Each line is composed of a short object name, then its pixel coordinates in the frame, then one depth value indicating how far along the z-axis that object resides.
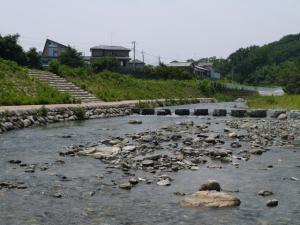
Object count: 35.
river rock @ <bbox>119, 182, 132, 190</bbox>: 11.31
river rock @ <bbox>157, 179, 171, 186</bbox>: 11.73
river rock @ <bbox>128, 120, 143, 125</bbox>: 29.70
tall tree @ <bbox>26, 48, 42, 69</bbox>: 50.47
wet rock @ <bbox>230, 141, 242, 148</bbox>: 18.22
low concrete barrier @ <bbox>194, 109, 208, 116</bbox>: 38.42
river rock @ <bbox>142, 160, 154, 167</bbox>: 13.92
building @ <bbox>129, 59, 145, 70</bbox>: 106.71
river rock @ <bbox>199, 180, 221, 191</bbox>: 10.89
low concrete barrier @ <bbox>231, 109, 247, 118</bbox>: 36.84
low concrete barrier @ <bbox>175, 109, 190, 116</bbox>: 38.55
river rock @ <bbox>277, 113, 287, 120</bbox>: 32.90
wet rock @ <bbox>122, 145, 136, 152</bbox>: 16.53
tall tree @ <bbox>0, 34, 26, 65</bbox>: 50.03
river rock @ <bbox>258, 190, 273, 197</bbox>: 10.84
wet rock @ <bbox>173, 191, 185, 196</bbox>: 10.83
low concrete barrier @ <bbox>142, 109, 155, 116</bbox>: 39.04
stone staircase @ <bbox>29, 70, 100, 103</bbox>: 41.97
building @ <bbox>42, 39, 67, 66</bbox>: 93.06
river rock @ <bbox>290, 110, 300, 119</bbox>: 33.83
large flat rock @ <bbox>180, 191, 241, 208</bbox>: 9.83
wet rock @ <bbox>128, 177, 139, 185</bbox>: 11.75
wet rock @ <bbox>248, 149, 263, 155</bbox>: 16.61
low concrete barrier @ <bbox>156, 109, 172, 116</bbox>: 37.72
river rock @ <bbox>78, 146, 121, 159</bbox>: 15.70
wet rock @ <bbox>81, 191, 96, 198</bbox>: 10.59
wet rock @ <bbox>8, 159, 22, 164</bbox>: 14.44
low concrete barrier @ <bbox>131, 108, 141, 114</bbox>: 40.94
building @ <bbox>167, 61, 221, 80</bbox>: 114.54
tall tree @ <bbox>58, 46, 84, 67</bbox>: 68.88
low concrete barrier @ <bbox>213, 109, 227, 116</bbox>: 37.72
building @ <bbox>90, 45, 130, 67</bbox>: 96.75
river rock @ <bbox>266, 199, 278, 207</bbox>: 9.94
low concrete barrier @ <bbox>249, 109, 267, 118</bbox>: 35.59
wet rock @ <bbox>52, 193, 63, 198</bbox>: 10.48
